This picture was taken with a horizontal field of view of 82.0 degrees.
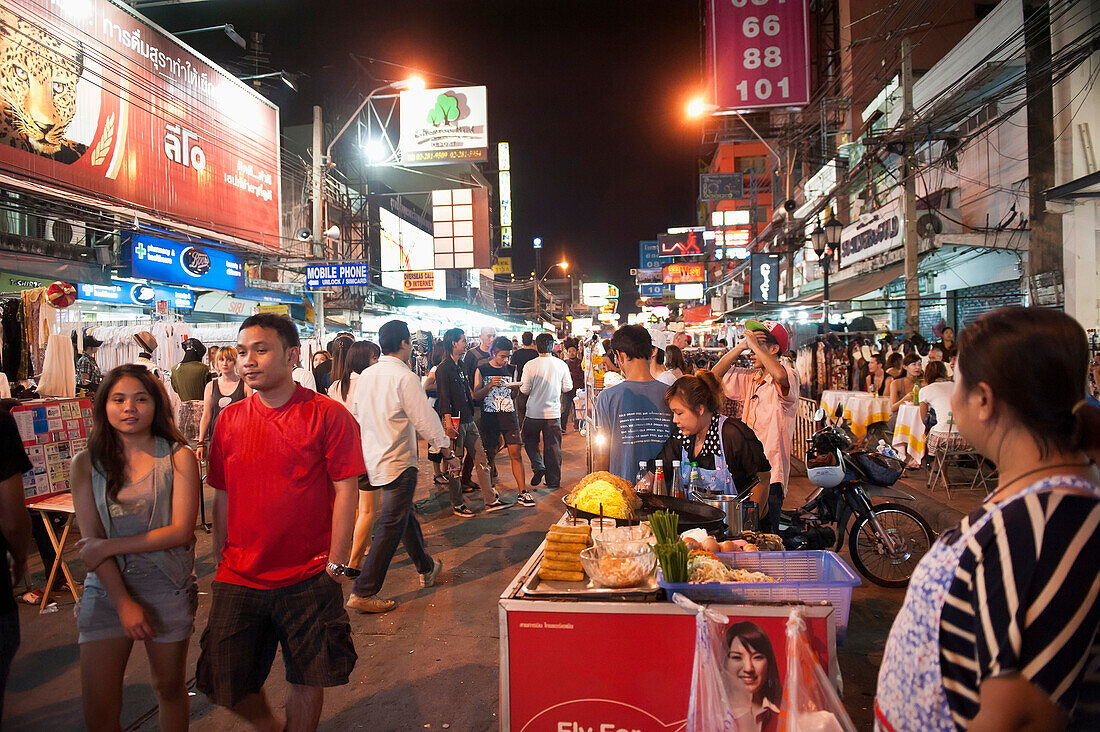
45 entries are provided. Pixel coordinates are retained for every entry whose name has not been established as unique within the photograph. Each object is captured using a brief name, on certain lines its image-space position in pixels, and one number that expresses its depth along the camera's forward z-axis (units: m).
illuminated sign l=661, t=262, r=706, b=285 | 37.44
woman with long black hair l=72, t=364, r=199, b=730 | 2.68
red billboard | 10.69
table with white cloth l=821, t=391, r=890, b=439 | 10.53
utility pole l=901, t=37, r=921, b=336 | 12.65
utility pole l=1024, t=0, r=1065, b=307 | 11.84
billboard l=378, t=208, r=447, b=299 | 28.33
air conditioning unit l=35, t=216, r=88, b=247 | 11.91
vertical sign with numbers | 10.71
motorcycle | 5.31
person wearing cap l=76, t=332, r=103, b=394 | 9.44
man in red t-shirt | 2.76
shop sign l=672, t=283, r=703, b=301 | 37.25
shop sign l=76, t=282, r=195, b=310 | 11.96
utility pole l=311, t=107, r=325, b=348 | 17.06
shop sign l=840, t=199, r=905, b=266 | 14.31
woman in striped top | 1.23
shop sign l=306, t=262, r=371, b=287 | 16.25
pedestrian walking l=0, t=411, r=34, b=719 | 2.59
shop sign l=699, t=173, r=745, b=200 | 29.23
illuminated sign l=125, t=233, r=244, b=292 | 12.67
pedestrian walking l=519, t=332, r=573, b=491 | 9.04
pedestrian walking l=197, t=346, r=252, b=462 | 7.15
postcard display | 6.48
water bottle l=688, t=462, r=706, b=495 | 3.92
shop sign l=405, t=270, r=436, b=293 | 25.18
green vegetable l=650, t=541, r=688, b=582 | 2.73
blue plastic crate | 2.67
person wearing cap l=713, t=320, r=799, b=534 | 5.44
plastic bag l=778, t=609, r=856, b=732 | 2.18
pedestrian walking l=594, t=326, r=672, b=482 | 4.39
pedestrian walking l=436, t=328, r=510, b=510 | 8.17
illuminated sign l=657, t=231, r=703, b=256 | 39.69
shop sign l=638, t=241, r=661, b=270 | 46.66
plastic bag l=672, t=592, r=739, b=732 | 2.36
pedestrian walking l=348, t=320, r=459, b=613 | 5.14
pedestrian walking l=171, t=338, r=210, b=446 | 8.10
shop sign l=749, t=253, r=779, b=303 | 22.27
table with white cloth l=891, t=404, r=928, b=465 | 9.47
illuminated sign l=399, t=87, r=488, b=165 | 16.83
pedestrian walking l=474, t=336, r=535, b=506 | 8.76
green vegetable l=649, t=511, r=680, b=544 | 2.85
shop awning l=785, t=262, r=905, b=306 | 15.71
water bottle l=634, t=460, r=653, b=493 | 3.94
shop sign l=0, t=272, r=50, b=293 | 10.68
